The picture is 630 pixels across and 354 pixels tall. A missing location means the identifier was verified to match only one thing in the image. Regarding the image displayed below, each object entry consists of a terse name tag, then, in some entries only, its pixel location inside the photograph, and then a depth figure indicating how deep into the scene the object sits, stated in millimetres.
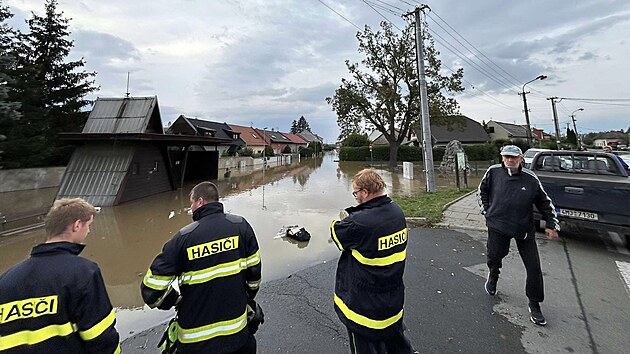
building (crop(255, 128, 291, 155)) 59384
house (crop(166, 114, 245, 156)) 35781
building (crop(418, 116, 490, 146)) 42750
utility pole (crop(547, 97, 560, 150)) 28980
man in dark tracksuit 2764
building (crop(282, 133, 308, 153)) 66600
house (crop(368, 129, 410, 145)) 55531
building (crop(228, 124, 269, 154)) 50938
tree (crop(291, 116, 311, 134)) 115125
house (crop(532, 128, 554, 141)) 64800
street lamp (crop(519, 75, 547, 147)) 21784
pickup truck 4168
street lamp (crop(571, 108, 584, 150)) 40856
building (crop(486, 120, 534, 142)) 50194
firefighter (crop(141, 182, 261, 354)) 1609
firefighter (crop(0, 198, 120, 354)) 1171
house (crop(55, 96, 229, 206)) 11039
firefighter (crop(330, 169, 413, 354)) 1761
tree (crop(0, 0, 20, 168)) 7008
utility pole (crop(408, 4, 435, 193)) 10156
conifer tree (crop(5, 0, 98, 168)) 11805
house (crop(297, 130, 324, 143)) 89175
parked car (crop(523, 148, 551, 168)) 11109
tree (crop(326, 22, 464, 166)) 24250
